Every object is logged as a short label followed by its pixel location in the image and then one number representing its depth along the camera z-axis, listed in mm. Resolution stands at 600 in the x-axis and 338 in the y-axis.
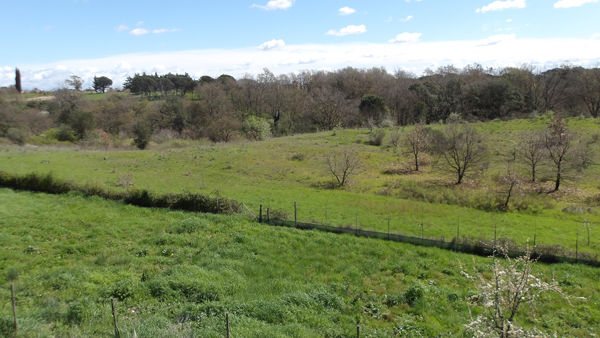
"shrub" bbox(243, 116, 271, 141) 57650
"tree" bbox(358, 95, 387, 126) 61278
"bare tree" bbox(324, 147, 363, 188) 31094
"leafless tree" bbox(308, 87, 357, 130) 64812
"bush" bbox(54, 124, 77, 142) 51344
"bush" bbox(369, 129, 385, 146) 46062
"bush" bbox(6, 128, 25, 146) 45812
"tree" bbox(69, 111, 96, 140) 52344
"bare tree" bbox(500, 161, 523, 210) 24205
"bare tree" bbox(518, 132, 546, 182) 29469
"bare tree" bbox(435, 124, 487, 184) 30625
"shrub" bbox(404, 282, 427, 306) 11664
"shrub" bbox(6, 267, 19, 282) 12369
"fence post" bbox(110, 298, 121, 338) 8566
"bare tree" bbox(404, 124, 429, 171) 36041
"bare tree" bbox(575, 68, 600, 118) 56812
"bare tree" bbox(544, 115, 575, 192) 28000
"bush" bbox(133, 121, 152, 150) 49312
